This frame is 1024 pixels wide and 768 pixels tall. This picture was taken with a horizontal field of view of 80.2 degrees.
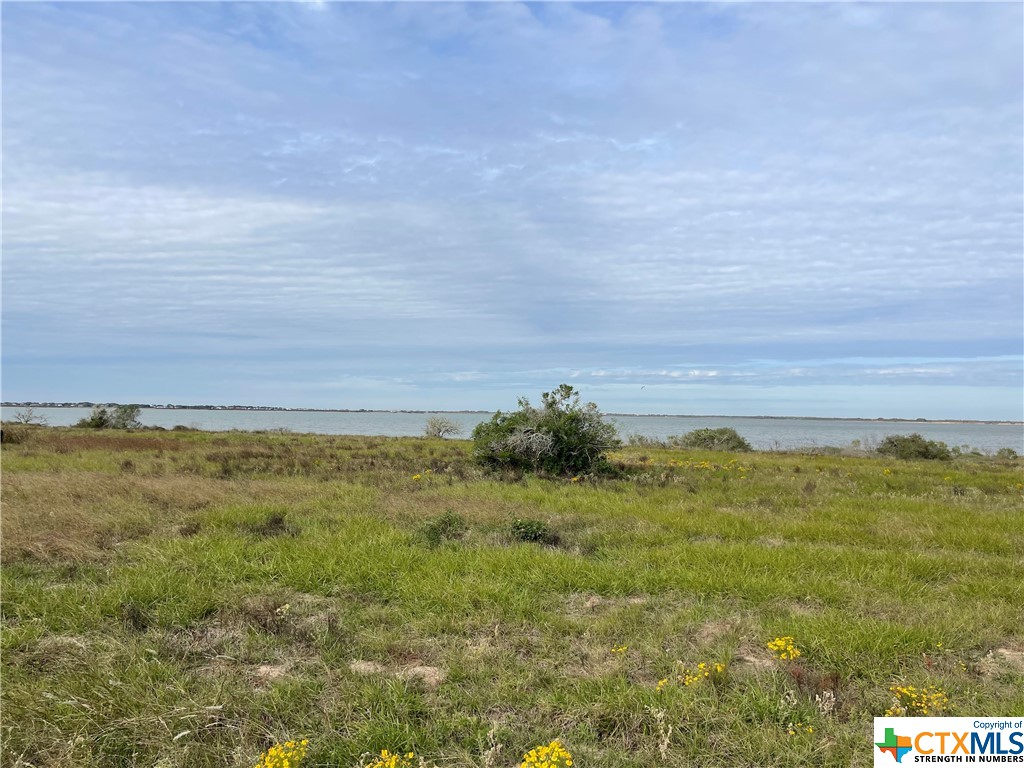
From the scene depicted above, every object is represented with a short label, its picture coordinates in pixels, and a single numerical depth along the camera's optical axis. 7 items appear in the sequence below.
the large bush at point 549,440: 17.70
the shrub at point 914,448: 33.47
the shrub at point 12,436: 24.16
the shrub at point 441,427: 47.44
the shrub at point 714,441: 37.16
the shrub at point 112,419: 44.72
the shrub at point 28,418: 41.41
